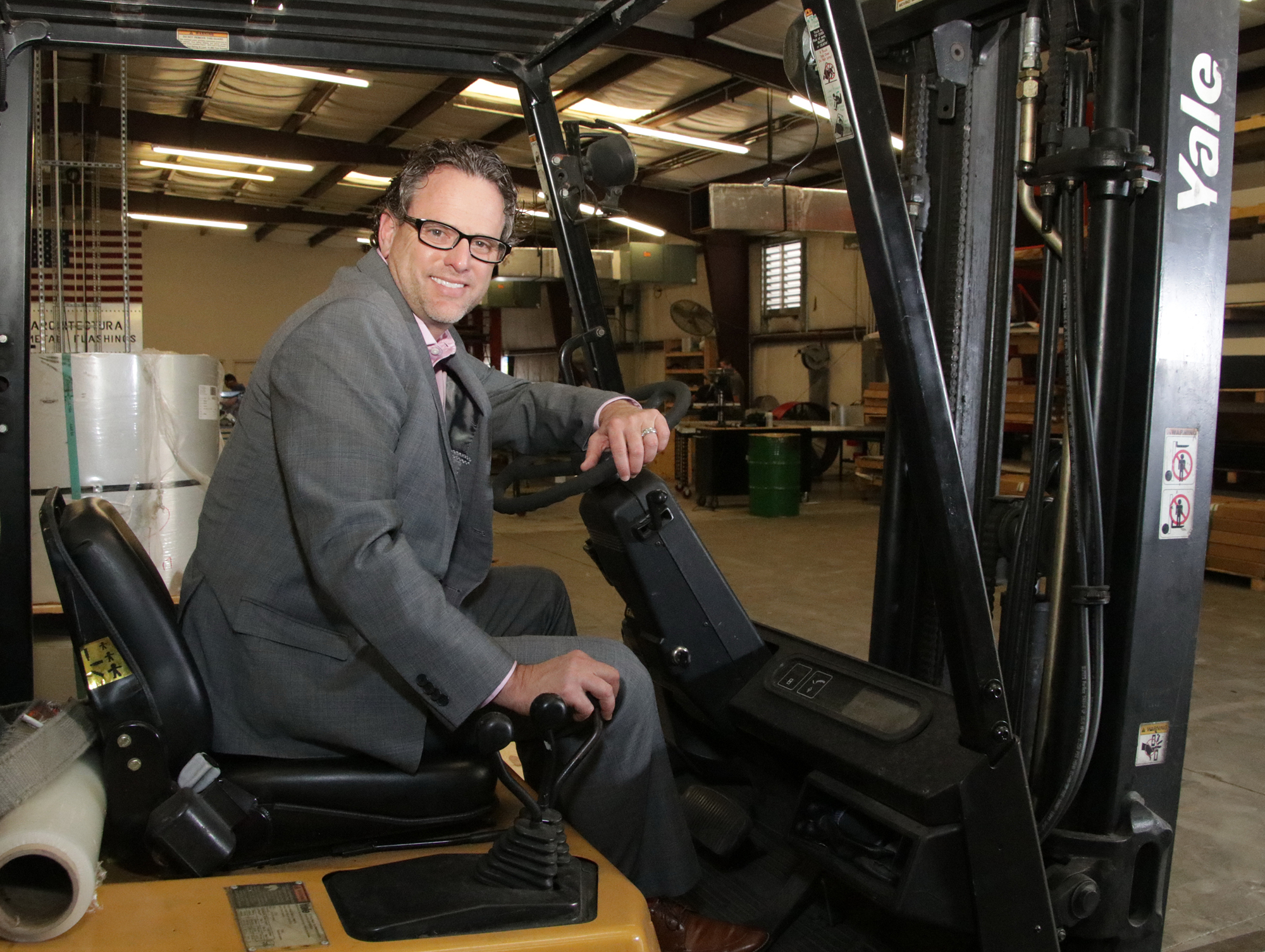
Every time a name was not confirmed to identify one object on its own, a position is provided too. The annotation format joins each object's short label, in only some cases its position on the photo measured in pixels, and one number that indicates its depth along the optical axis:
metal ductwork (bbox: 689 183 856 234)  11.20
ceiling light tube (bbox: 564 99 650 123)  11.69
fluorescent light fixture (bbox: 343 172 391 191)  16.41
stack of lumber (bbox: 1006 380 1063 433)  8.41
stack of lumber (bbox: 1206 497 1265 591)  6.66
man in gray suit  1.62
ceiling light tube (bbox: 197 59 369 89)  10.27
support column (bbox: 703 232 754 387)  17.58
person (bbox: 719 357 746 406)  13.24
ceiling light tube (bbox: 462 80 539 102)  10.76
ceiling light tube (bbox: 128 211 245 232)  17.80
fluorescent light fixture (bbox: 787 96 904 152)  10.28
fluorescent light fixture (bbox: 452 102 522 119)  11.24
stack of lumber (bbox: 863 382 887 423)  11.77
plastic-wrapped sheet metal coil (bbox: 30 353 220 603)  4.59
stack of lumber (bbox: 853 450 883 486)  12.01
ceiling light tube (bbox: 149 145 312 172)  13.09
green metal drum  10.36
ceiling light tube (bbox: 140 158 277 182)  15.07
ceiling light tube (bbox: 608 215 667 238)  16.00
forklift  1.55
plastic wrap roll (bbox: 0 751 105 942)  1.39
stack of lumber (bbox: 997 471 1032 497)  7.91
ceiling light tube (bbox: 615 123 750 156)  12.09
